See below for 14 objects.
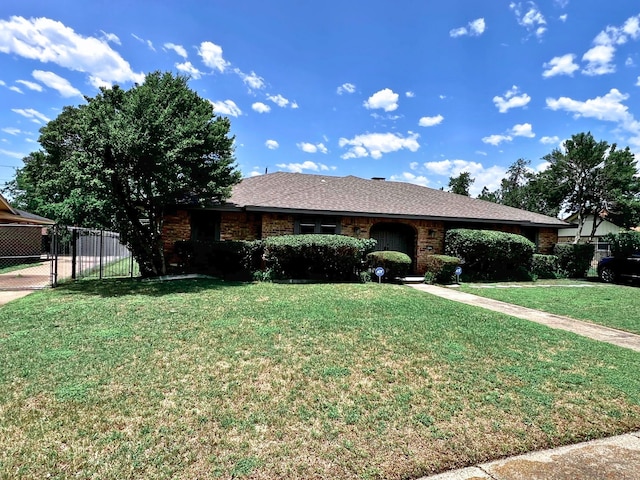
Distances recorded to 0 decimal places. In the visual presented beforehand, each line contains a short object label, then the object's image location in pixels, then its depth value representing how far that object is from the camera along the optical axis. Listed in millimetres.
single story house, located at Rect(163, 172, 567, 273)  12305
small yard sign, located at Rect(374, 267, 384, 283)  10617
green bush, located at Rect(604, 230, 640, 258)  14664
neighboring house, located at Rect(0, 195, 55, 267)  18127
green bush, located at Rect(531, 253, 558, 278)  14477
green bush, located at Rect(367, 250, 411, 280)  11250
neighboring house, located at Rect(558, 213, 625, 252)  30812
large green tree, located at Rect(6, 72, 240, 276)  9008
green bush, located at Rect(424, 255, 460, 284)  12273
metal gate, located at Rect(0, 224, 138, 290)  10117
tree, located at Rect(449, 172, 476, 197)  47844
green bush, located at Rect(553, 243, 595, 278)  15000
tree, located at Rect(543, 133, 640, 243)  20797
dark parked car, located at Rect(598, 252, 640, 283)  13281
